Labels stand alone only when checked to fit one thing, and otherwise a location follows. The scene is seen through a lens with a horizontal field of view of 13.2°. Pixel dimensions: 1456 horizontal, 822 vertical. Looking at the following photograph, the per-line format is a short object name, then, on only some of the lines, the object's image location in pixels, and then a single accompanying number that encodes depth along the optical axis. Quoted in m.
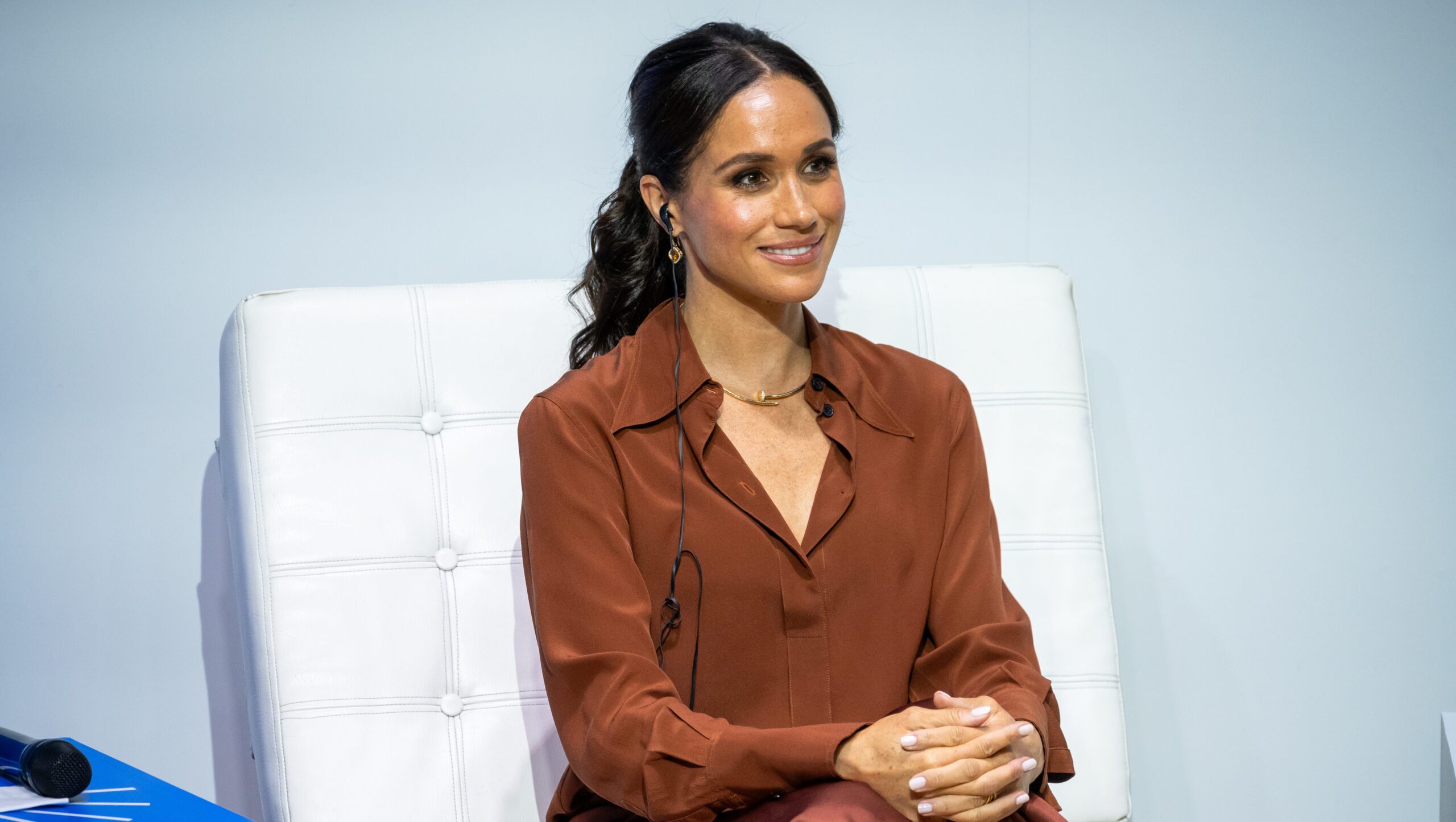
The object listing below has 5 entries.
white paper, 4.51
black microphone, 4.53
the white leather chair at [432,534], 4.84
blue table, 4.52
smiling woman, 4.69
